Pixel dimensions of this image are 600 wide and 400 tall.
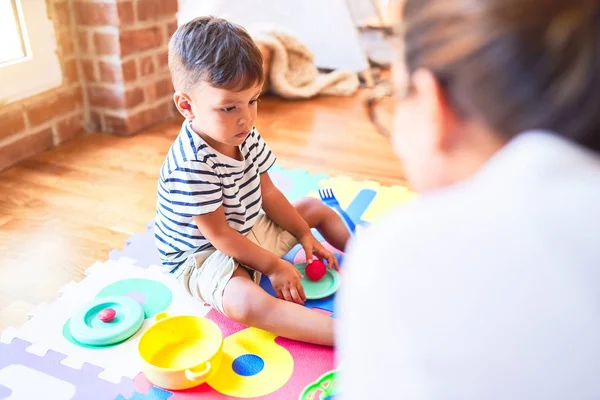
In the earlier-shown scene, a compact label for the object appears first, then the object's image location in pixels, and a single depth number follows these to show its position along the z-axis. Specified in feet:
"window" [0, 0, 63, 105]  5.34
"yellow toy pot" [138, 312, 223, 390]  2.95
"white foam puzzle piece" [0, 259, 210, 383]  3.19
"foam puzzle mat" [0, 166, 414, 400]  3.02
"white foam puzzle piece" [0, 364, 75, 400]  2.98
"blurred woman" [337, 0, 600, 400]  1.20
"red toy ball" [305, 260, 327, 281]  3.78
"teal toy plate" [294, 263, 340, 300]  3.67
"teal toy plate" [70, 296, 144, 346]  3.30
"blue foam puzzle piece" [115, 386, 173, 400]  2.97
